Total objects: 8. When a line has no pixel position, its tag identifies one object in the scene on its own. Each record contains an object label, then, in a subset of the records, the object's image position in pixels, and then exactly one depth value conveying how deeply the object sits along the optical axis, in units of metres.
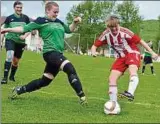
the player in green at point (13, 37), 14.05
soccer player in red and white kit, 9.71
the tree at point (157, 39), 85.62
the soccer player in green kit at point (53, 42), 9.59
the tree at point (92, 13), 117.12
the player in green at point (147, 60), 27.36
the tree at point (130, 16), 120.44
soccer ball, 8.92
